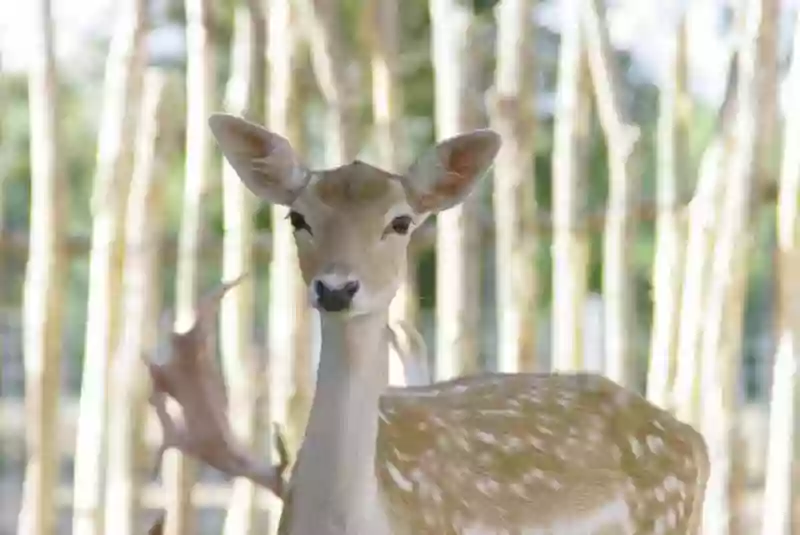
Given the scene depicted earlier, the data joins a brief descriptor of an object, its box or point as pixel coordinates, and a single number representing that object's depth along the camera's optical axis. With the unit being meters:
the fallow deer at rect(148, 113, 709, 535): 5.94
